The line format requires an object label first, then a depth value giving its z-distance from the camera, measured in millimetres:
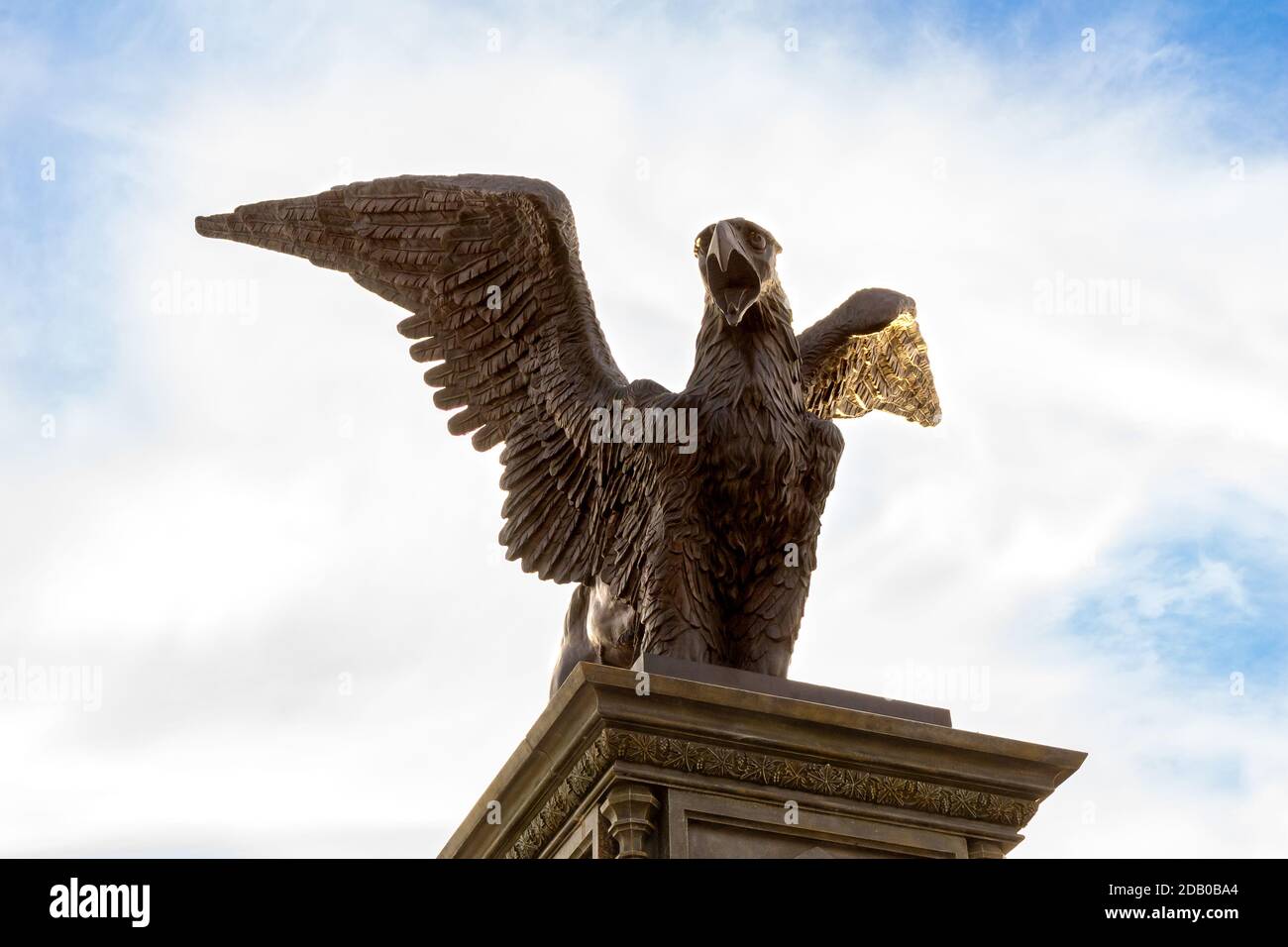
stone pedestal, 5789
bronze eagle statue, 7379
